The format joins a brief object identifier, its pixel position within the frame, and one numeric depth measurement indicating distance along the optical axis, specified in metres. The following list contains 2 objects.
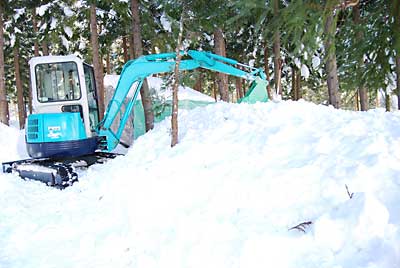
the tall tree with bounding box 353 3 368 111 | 6.73
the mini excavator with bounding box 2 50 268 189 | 7.78
